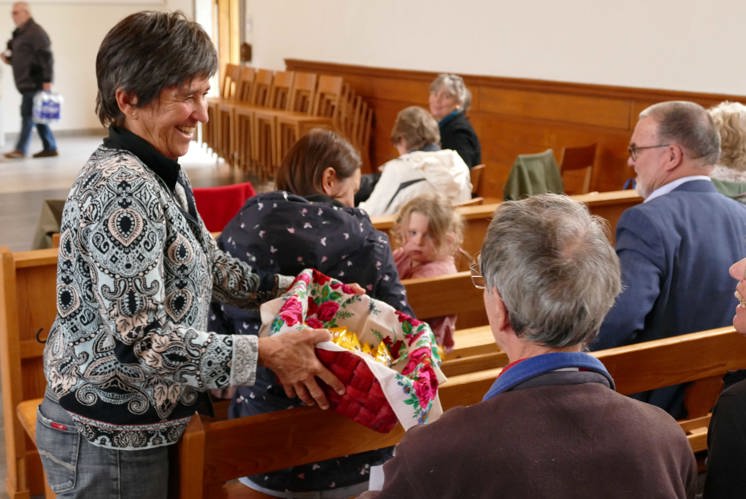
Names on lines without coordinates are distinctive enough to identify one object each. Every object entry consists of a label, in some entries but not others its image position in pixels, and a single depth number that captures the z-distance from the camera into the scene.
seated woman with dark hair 2.09
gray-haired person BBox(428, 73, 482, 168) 6.31
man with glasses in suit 2.51
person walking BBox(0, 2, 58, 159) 10.99
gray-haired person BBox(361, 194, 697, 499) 1.19
